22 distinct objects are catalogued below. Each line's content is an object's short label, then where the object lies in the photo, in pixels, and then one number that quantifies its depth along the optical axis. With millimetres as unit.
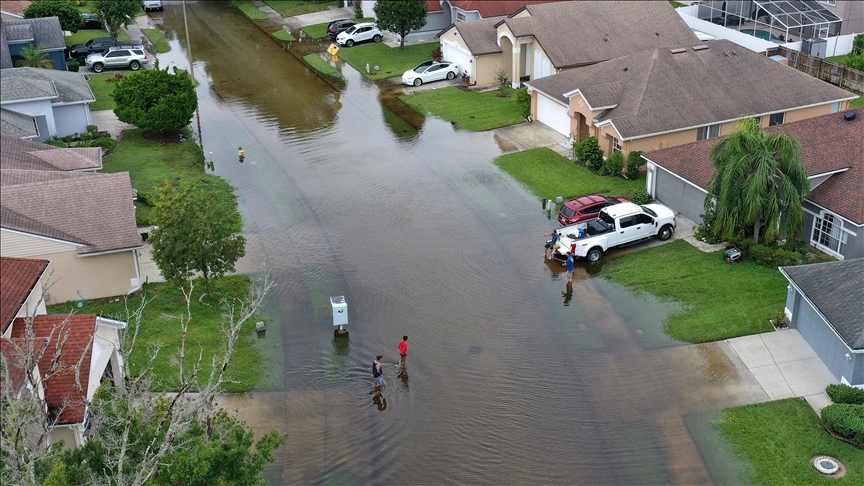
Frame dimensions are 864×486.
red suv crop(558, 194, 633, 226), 36594
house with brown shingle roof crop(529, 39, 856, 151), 42719
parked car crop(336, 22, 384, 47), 67312
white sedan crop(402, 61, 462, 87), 57812
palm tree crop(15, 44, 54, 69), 53781
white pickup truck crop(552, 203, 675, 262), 34469
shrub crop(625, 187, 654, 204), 39041
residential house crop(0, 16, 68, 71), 56188
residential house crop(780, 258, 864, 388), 25906
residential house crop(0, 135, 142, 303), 30031
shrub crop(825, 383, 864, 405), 25281
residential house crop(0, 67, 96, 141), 45031
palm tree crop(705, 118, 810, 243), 32750
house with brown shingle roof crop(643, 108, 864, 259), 32781
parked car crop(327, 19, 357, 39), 69375
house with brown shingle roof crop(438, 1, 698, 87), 53750
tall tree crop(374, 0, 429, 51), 62562
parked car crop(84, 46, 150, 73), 61125
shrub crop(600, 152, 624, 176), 42156
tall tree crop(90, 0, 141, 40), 62781
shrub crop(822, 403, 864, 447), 23719
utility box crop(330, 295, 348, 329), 30172
